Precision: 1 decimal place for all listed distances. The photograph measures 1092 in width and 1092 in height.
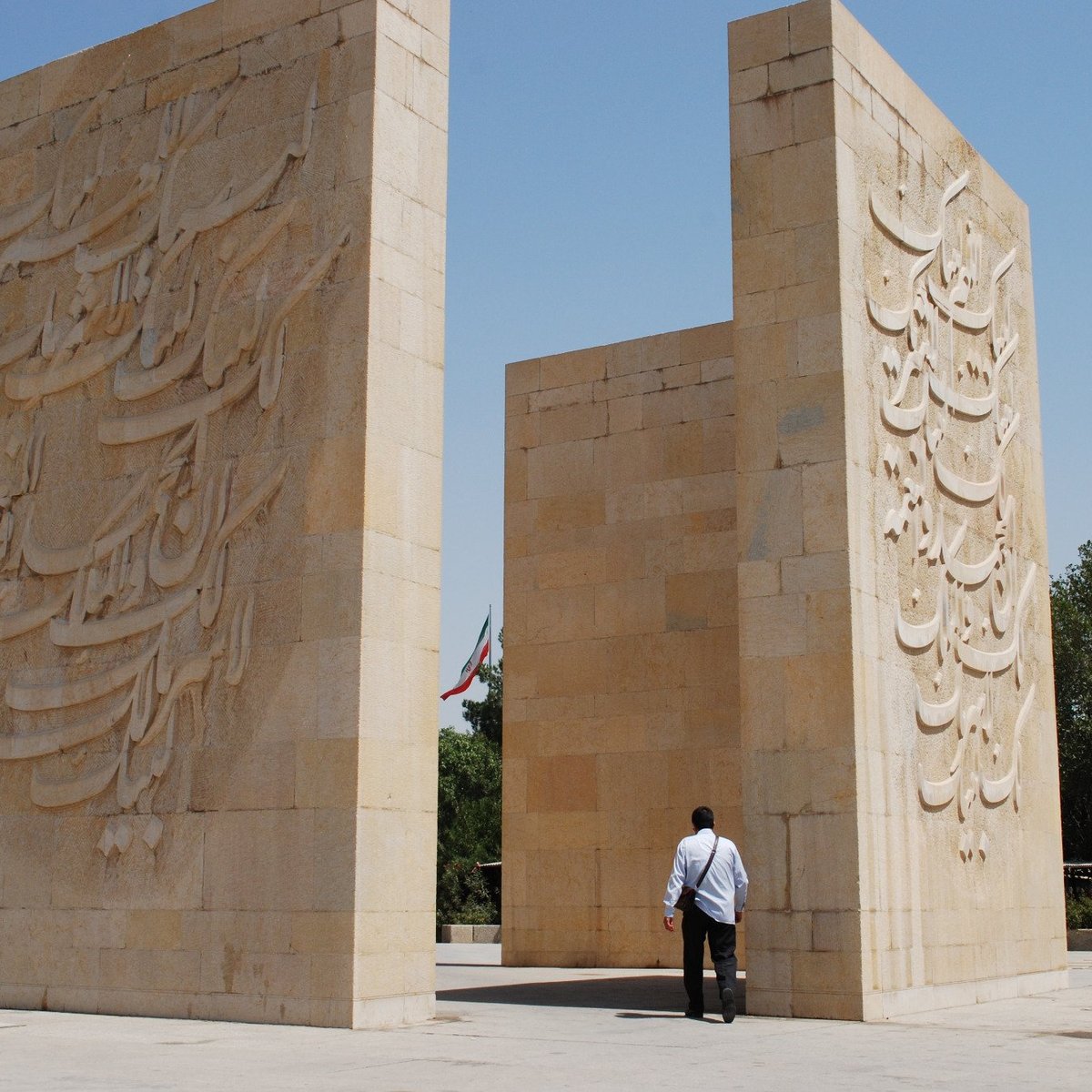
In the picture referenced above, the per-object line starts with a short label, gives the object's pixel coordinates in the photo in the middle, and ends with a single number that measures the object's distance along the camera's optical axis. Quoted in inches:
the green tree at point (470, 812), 1175.0
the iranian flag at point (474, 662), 1291.8
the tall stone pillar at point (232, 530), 340.5
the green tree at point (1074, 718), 1358.3
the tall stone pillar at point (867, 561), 370.9
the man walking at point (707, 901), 358.0
